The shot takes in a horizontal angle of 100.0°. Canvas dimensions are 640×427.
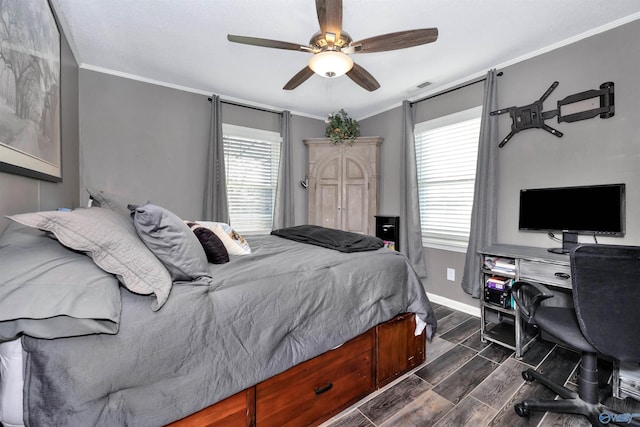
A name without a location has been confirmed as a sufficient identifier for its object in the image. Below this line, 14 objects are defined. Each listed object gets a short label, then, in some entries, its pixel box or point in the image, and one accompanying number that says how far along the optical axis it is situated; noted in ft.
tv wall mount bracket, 7.09
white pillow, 6.14
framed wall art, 3.76
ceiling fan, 5.80
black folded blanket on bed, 6.61
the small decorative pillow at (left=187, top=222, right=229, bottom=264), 5.20
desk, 6.52
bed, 2.61
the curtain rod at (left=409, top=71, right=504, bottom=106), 9.48
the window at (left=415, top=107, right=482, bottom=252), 10.14
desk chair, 4.08
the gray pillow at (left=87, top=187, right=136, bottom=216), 5.91
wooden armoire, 13.00
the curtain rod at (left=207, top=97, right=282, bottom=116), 11.75
